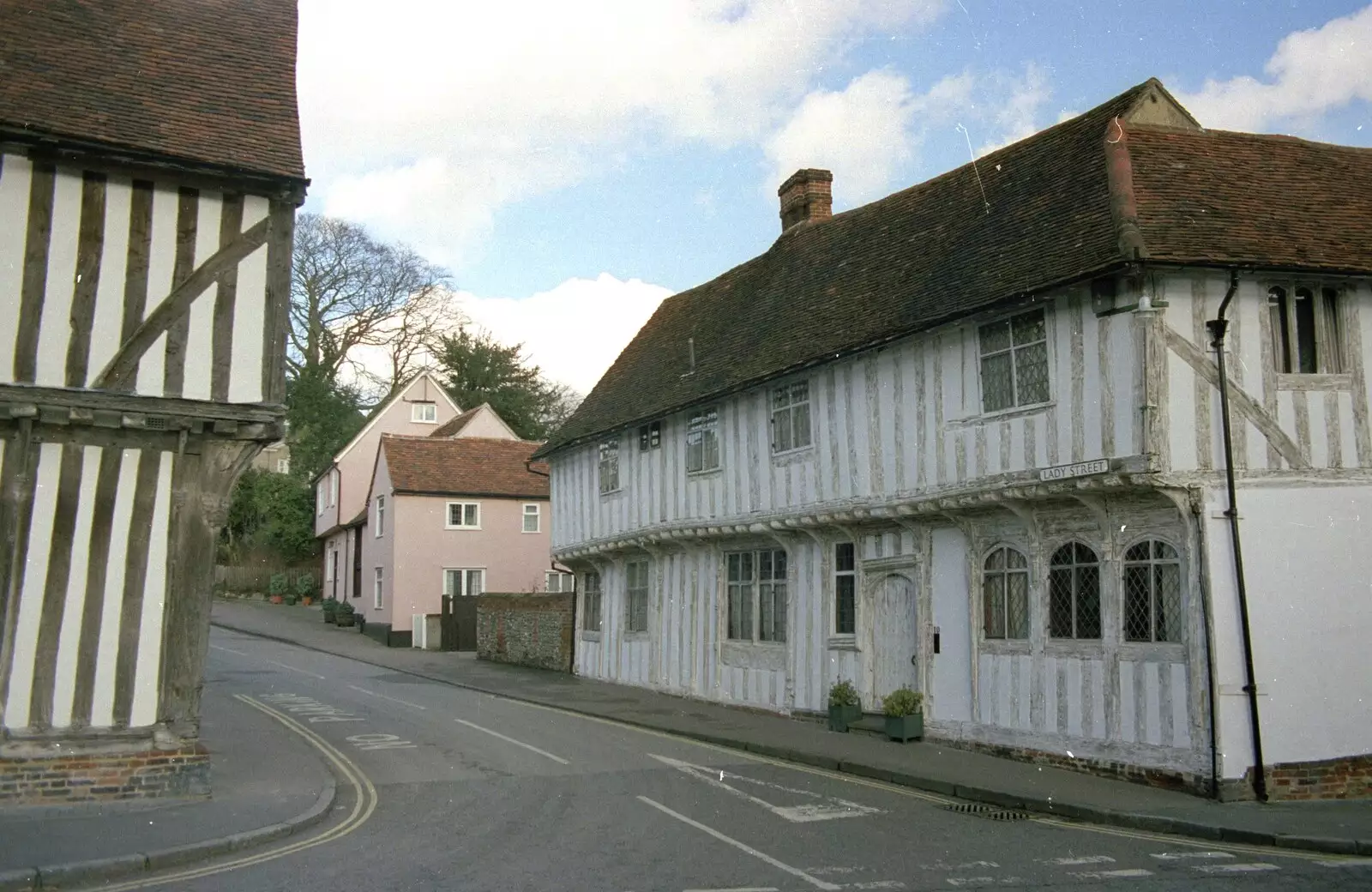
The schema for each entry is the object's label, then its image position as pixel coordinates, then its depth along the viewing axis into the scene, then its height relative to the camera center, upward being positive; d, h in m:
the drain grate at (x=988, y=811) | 11.50 -1.73
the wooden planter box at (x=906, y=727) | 16.34 -1.30
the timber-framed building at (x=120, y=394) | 11.21 +2.17
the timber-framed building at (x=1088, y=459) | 12.91 +2.11
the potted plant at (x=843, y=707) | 17.66 -1.11
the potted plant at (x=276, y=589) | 51.19 +1.45
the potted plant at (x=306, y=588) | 50.25 +1.47
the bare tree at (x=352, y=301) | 49.31 +13.56
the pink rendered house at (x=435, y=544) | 38.25 +2.68
